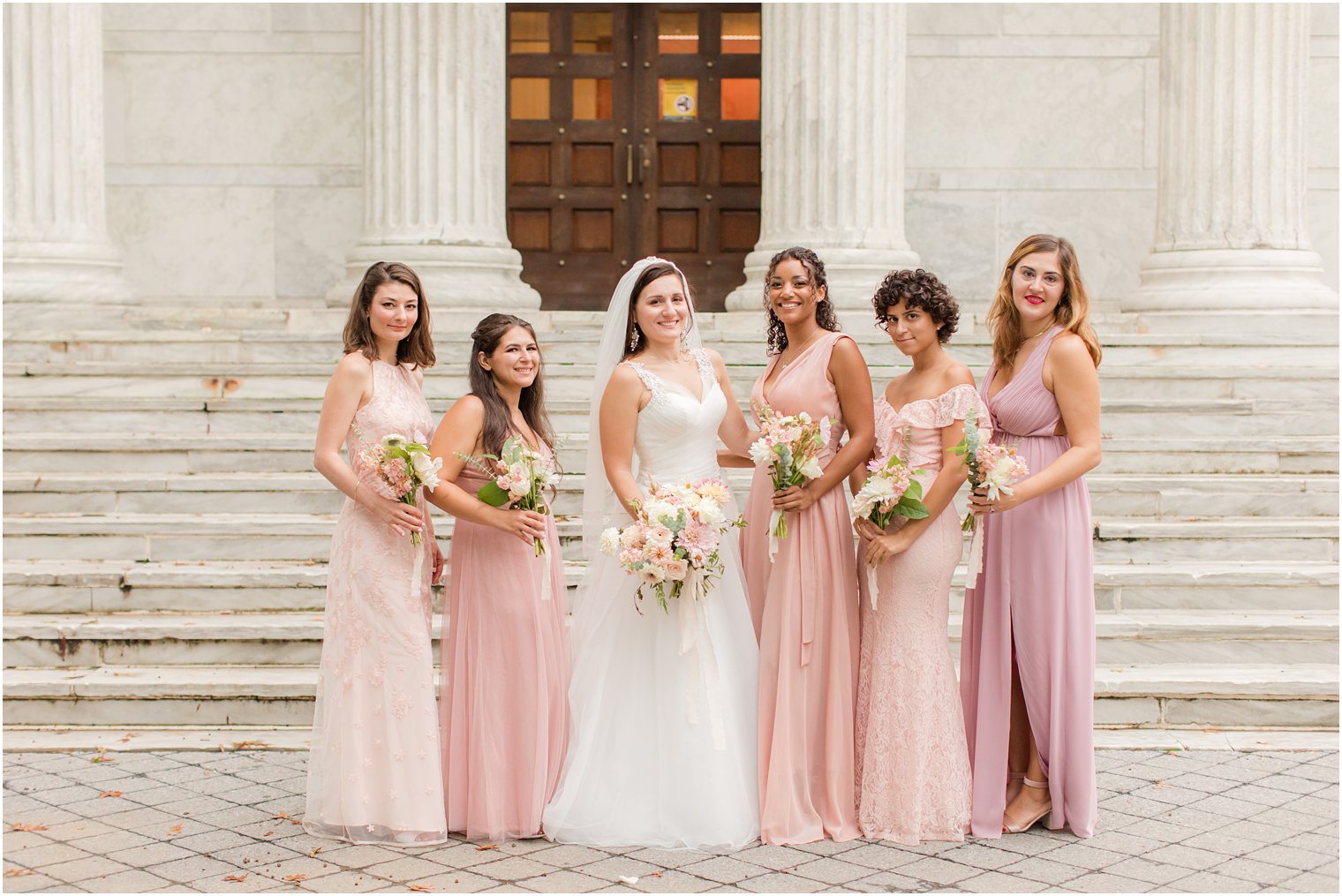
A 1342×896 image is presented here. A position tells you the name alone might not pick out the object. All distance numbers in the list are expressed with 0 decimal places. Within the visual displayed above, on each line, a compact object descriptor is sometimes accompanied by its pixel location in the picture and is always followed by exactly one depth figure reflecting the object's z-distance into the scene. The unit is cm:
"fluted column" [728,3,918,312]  1088
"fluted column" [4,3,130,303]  1118
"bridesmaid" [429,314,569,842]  561
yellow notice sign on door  1373
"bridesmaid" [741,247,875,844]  559
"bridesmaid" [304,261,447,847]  554
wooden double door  1368
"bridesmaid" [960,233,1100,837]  559
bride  553
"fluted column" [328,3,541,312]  1093
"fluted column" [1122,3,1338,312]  1108
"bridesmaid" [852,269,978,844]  554
